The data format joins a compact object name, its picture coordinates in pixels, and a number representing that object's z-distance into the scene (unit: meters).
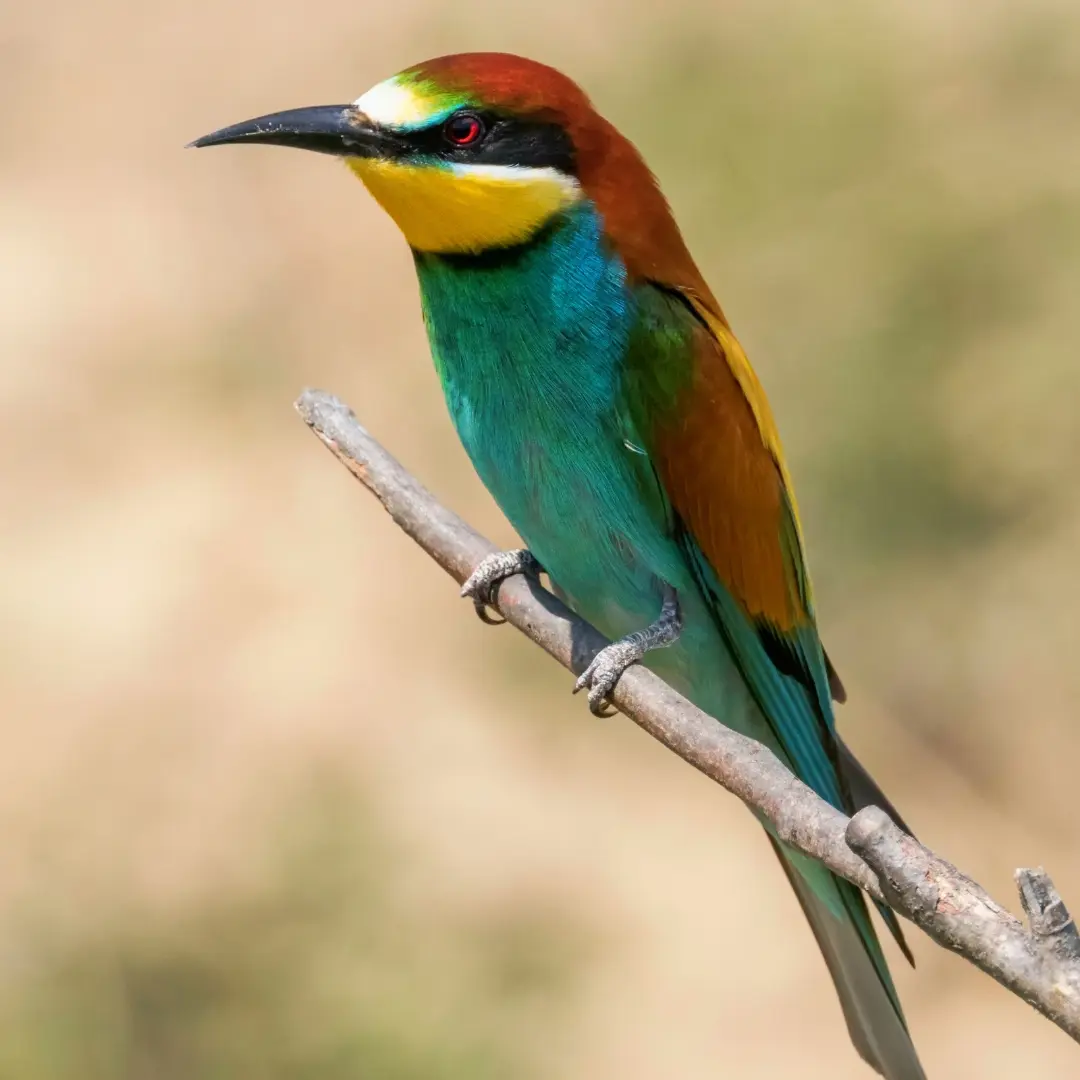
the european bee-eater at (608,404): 6.16
